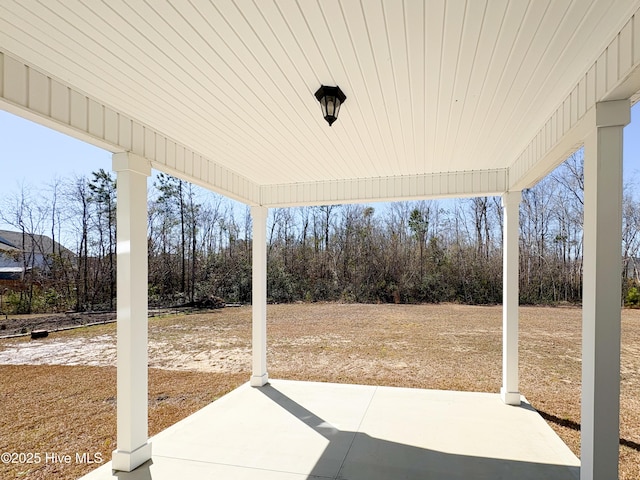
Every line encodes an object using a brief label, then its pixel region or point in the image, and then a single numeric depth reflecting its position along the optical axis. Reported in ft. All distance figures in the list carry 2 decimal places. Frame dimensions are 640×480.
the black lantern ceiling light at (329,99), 7.53
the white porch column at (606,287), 6.18
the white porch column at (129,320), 9.02
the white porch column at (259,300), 16.07
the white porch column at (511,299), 13.56
